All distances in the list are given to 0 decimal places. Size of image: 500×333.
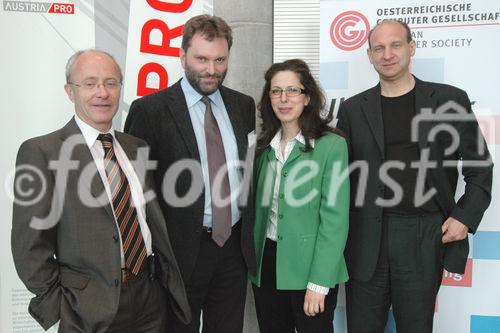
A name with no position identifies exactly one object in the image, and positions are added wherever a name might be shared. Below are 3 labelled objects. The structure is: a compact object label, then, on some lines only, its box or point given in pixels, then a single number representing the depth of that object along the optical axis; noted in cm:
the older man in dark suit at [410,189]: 236
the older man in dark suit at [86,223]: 169
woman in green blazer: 213
